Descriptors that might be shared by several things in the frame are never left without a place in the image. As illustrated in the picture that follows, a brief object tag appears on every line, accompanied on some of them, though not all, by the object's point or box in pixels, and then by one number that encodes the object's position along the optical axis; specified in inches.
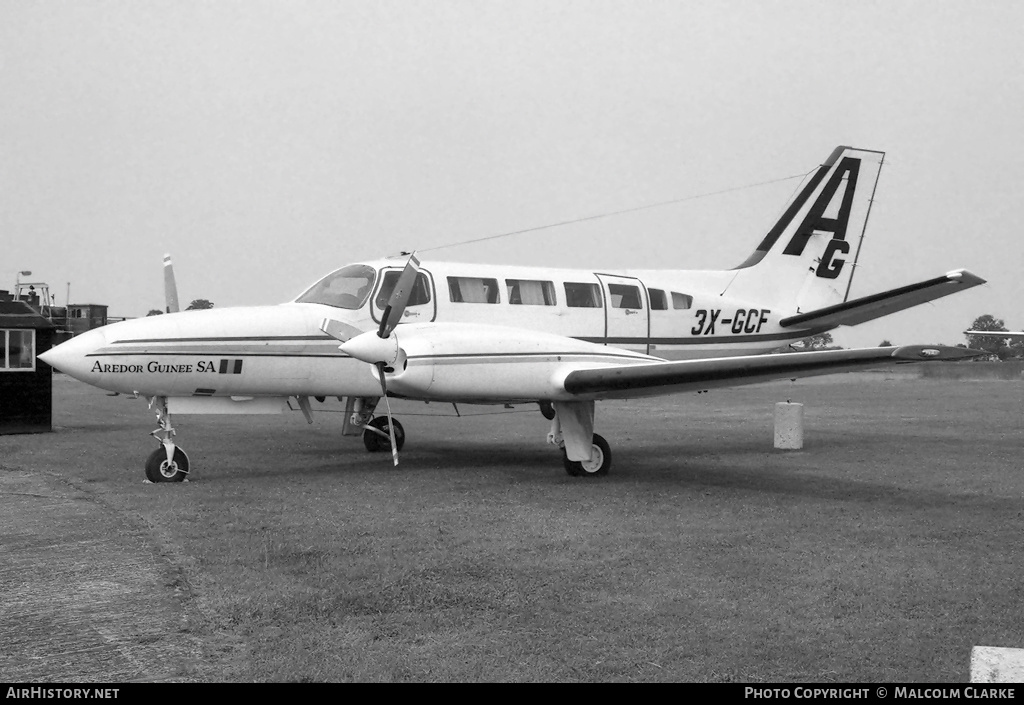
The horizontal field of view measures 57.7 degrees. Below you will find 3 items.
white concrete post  659.4
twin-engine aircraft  468.4
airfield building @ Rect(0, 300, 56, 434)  736.3
